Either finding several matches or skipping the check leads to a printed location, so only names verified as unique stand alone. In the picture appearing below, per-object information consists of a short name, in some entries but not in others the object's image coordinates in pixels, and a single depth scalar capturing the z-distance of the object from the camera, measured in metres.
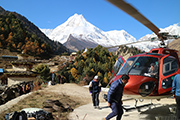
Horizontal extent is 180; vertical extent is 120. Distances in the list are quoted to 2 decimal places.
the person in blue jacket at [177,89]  4.65
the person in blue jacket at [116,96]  4.68
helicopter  5.63
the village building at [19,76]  37.47
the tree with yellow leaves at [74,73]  77.90
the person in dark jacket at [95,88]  8.73
